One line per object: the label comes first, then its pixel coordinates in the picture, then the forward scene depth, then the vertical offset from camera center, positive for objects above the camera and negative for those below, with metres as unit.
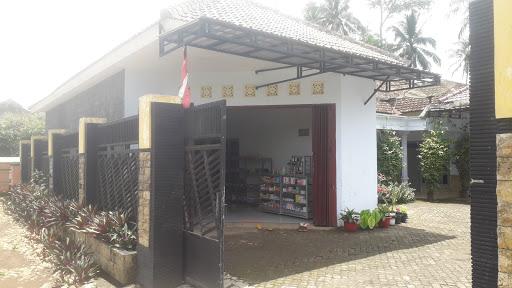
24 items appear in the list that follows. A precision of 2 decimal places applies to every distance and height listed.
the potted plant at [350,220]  9.58 -1.66
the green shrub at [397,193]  13.71 -1.57
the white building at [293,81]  8.06 +1.59
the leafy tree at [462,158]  16.59 -0.44
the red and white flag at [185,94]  5.88 +0.75
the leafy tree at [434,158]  16.44 -0.42
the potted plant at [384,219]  10.13 -1.73
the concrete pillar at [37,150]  14.47 -0.07
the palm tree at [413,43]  31.31 +7.85
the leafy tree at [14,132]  29.59 +1.12
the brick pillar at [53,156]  11.79 -0.23
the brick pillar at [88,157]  8.55 -0.19
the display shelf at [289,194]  11.39 -1.33
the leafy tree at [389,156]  15.88 -0.33
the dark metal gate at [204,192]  5.10 -0.57
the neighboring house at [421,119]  16.47 +1.14
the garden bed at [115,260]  5.91 -1.66
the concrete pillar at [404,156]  16.27 -0.34
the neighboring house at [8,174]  18.22 -1.13
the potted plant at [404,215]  10.84 -1.74
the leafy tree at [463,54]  30.29 +7.00
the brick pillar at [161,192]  5.61 -0.61
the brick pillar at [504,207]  3.05 -0.43
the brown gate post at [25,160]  16.35 -0.47
